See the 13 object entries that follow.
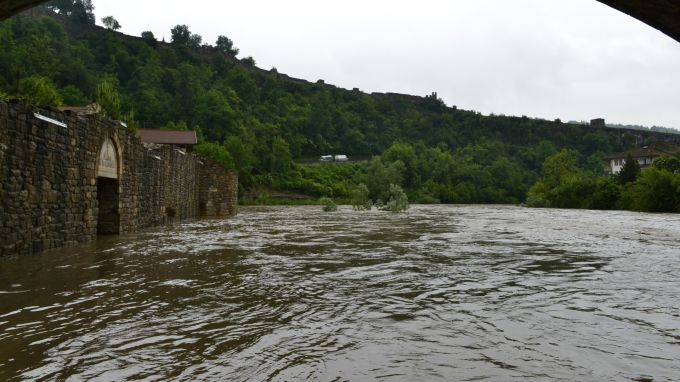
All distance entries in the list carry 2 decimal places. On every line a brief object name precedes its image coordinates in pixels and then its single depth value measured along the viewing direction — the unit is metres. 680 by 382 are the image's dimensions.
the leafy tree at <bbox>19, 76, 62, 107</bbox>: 38.41
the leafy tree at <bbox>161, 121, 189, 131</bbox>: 64.19
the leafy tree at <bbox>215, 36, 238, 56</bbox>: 137.50
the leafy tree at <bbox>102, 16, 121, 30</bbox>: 122.69
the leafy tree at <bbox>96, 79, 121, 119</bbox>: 44.88
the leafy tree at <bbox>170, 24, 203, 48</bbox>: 125.06
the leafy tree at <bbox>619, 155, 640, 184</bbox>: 46.66
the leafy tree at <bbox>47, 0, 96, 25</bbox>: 120.45
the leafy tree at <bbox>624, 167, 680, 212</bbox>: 34.88
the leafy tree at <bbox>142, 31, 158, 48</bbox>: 105.57
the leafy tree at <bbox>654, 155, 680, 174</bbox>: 50.88
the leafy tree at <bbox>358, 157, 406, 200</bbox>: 59.59
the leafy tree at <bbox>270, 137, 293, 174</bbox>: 72.44
